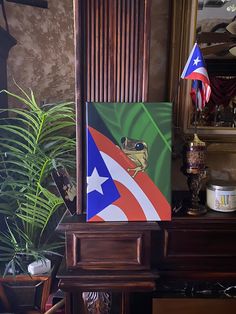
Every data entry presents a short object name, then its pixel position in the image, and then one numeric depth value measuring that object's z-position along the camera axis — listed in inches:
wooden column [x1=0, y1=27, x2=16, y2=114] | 56.6
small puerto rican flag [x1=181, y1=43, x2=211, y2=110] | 45.5
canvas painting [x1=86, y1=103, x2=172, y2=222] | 41.8
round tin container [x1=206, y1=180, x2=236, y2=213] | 46.9
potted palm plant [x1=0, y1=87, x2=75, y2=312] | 52.1
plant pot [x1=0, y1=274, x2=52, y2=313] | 52.7
